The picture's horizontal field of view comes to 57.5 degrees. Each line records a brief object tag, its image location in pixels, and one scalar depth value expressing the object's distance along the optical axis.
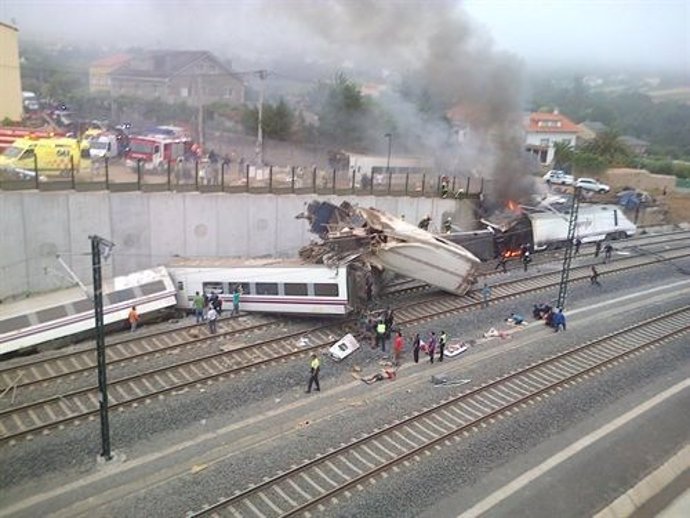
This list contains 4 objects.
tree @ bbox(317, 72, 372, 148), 40.56
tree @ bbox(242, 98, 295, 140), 38.19
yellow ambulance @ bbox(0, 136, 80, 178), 20.80
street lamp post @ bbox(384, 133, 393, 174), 34.18
